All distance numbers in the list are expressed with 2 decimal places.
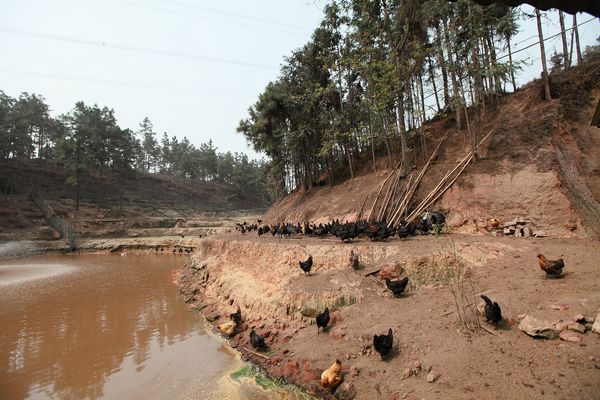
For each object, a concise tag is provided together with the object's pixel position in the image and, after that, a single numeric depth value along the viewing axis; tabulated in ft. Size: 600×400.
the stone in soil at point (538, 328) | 17.20
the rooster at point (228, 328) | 32.17
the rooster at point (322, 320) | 25.45
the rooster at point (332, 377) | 19.69
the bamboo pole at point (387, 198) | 48.24
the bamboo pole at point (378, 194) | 50.49
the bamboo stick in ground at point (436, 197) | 44.01
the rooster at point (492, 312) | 19.06
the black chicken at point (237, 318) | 32.89
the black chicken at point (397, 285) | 26.00
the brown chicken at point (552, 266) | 21.25
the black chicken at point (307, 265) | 33.40
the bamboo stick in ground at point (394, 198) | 47.73
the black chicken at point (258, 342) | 26.86
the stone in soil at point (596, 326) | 16.06
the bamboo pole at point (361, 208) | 53.26
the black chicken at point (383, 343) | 20.07
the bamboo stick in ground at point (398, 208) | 44.83
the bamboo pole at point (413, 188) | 46.68
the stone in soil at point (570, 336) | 16.37
